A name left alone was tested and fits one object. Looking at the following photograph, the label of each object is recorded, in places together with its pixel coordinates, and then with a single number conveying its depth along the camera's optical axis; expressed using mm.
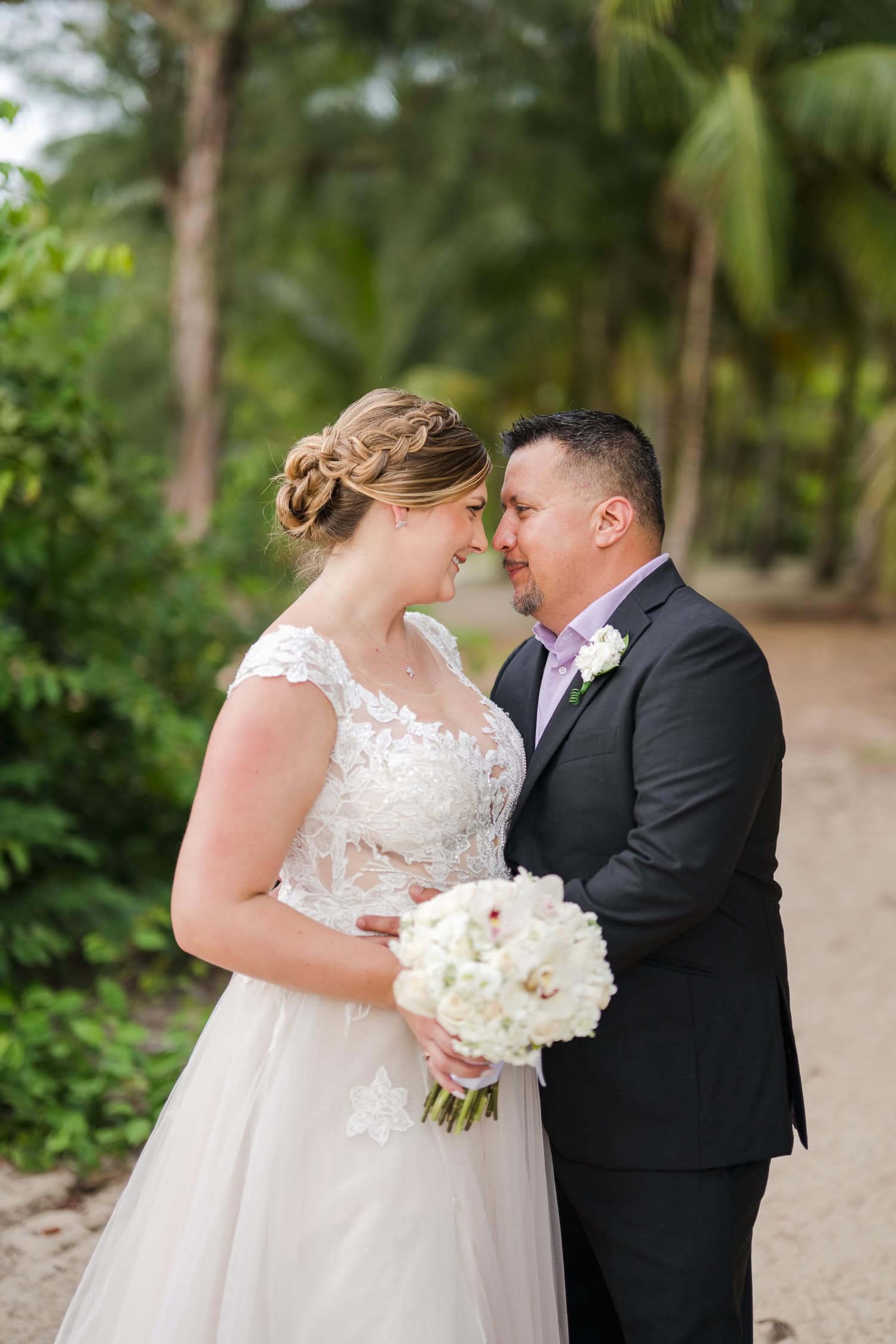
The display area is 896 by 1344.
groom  2199
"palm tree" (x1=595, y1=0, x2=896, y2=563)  12703
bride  2088
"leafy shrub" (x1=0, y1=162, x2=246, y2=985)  4570
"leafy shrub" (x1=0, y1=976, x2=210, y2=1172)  4086
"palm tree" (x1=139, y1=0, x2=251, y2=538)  13078
